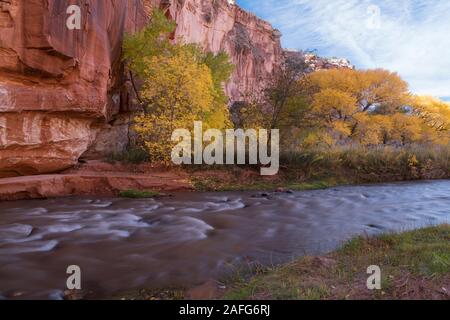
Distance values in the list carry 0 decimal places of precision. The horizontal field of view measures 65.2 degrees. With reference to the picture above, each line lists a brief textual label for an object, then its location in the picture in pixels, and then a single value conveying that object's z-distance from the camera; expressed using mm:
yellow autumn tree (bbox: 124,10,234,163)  16641
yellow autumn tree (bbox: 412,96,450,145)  35969
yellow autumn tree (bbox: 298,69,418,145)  32519
